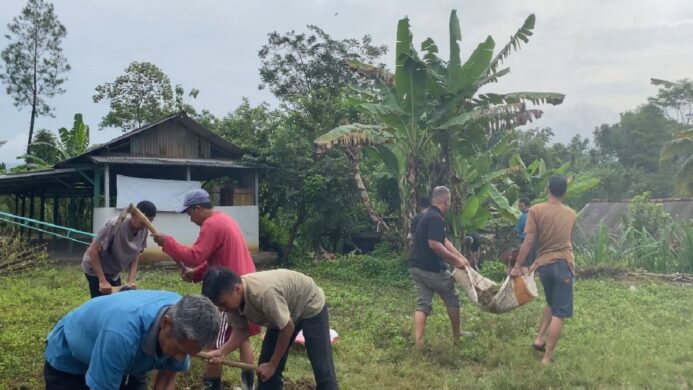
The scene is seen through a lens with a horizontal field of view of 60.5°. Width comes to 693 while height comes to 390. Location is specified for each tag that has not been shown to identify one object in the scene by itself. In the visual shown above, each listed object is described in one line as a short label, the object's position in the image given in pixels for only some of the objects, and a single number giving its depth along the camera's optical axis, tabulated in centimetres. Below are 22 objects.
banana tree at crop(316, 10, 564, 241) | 996
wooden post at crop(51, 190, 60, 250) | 1704
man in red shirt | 448
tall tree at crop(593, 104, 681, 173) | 3416
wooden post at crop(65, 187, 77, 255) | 1818
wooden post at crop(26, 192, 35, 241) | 1648
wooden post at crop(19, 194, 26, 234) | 1634
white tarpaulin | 1248
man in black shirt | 597
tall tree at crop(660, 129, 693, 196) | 2044
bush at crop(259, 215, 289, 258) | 1491
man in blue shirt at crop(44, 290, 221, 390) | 247
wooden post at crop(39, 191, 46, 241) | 1695
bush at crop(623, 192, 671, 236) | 1445
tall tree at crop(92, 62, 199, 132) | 2084
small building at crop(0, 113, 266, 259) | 1267
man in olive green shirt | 333
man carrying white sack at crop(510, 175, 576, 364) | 557
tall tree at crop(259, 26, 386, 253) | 1387
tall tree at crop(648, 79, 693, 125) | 3297
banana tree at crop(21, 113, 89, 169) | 1769
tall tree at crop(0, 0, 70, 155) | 2297
